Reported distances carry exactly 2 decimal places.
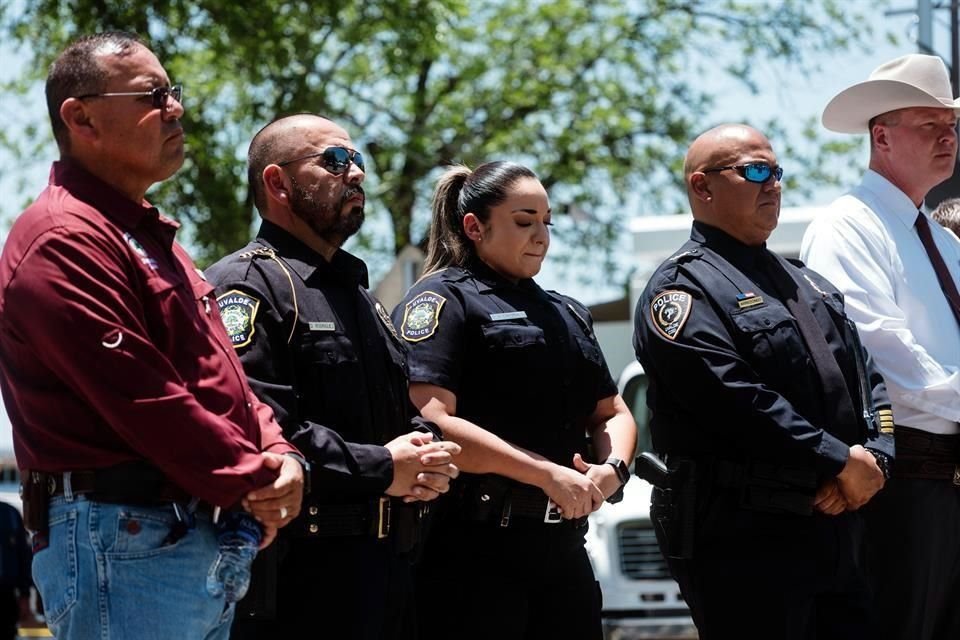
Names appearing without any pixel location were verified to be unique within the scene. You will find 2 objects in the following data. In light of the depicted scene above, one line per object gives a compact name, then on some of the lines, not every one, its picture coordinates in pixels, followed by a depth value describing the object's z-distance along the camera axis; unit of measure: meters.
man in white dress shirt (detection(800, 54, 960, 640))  5.17
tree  17.16
